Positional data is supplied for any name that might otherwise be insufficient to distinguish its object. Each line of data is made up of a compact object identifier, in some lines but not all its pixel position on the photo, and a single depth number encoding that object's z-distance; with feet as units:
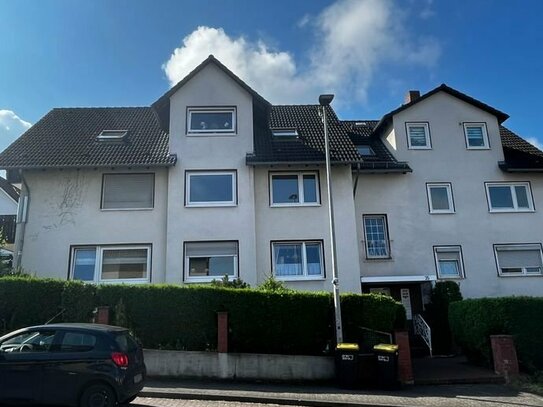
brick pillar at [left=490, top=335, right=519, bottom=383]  41.11
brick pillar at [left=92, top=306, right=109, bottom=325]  39.83
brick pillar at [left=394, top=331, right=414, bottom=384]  39.80
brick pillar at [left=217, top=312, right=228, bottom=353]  40.06
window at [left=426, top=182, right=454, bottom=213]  64.80
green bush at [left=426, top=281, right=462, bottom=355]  57.72
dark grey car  27.27
